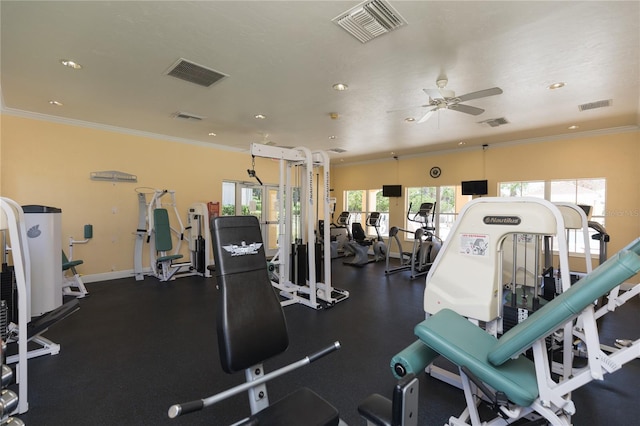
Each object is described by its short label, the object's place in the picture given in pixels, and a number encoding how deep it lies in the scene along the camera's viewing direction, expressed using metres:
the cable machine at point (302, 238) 4.11
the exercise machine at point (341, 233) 8.38
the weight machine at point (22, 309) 1.99
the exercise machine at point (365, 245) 7.28
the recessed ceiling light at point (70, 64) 2.96
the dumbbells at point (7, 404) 0.80
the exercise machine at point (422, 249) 6.16
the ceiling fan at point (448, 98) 3.09
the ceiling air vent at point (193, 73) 3.04
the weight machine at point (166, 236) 5.54
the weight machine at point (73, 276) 4.39
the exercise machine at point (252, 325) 1.37
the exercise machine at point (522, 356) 1.10
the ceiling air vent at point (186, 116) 4.56
